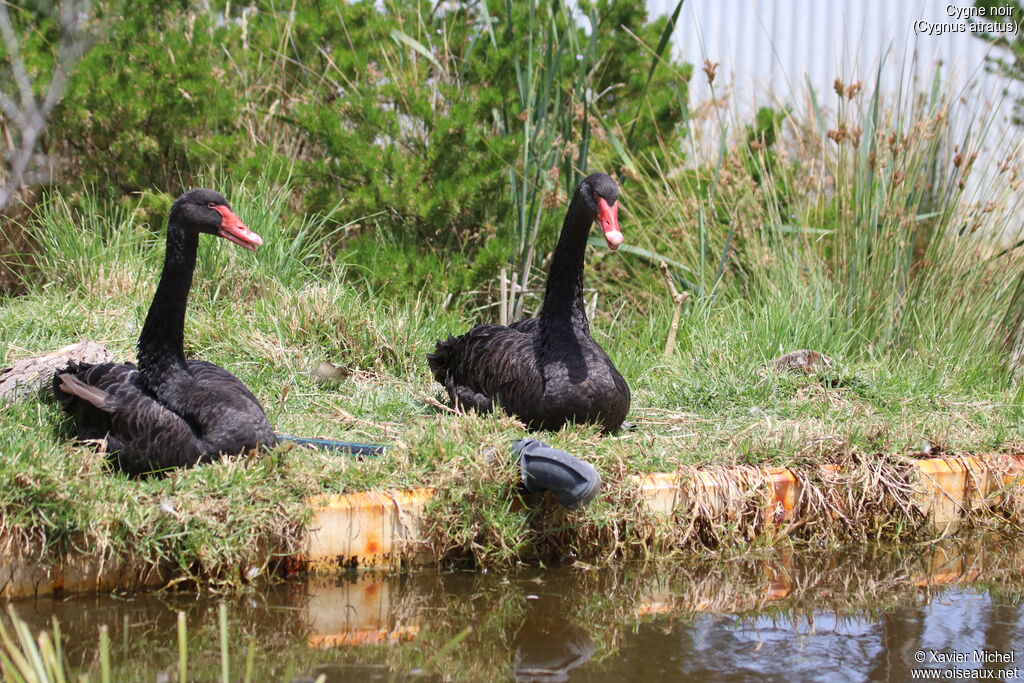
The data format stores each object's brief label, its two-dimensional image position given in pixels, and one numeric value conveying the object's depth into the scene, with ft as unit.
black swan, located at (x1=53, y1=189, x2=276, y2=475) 26.13
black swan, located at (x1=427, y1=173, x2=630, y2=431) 30.30
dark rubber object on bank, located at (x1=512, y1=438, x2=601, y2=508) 24.56
